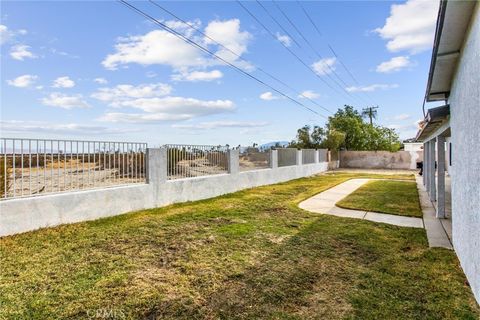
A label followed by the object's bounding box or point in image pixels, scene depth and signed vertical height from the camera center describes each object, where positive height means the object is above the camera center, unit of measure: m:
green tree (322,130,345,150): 26.91 +1.40
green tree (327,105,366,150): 30.14 +2.64
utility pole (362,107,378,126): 41.09 +6.13
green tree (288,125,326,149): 27.02 +1.71
